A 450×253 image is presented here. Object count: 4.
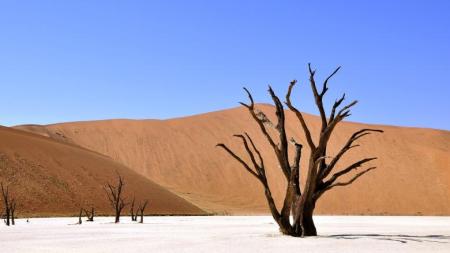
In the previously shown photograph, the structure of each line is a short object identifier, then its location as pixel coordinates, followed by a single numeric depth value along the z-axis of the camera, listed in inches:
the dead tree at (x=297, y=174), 634.2
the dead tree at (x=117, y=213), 1135.5
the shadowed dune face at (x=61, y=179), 1627.7
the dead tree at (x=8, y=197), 1472.2
